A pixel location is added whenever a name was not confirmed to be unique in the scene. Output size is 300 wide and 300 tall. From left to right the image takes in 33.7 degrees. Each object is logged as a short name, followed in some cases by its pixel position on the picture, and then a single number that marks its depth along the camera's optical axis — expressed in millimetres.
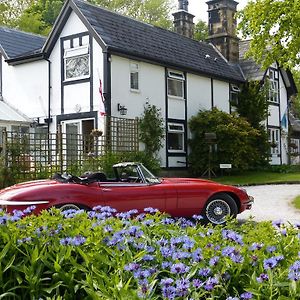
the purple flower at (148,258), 2833
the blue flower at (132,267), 2623
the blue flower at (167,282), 2366
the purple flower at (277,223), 3586
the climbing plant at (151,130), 20219
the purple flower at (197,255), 2746
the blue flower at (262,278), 2402
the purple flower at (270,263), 2530
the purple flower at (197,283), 2400
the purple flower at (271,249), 2902
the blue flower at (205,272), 2580
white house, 19641
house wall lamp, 19555
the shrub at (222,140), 22094
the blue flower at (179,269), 2545
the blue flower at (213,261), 2648
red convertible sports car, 7516
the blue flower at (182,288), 2270
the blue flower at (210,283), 2389
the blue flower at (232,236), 3118
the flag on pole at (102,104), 19000
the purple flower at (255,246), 2916
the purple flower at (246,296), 2258
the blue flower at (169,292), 2244
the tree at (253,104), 25891
